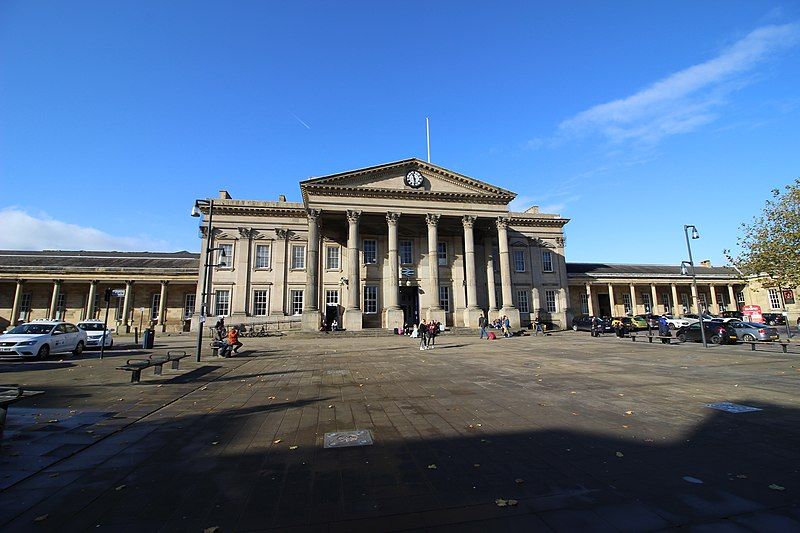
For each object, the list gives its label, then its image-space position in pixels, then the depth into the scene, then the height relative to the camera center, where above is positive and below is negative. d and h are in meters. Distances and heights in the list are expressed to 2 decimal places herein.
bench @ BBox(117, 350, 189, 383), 9.44 -1.22
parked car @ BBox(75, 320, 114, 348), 20.85 -0.65
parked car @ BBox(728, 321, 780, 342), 20.86 -1.38
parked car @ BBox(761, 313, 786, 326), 39.41 -1.23
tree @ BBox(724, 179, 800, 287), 19.64 +3.54
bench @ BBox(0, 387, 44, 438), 4.84 -1.04
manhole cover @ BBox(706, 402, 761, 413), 6.32 -1.79
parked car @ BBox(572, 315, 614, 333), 32.53 -1.24
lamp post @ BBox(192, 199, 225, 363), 14.63 +0.46
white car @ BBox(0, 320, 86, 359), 14.58 -0.73
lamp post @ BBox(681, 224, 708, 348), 19.05 +4.04
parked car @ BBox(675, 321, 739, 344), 20.28 -1.42
